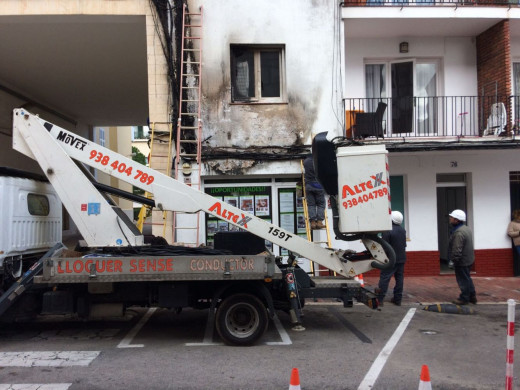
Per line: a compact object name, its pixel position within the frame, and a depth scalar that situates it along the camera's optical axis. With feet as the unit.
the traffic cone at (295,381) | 11.47
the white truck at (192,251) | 19.70
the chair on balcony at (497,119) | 36.06
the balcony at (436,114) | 37.70
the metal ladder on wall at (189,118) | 33.06
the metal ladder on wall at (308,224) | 31.16
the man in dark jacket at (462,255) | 28.07
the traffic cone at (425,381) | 11.69
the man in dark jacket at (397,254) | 28.12
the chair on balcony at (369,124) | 34.94
